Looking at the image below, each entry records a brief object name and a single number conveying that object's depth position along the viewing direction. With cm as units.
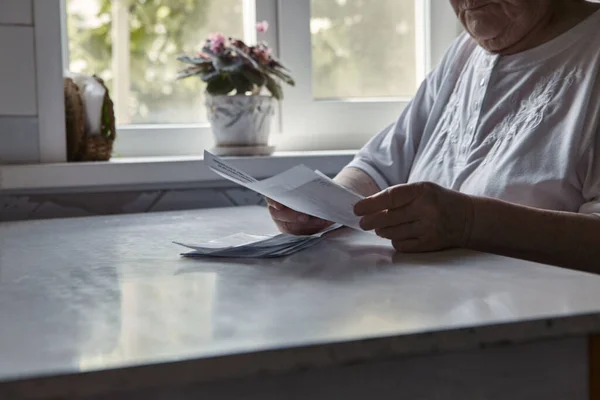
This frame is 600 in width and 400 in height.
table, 54
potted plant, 182
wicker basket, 175
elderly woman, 105
